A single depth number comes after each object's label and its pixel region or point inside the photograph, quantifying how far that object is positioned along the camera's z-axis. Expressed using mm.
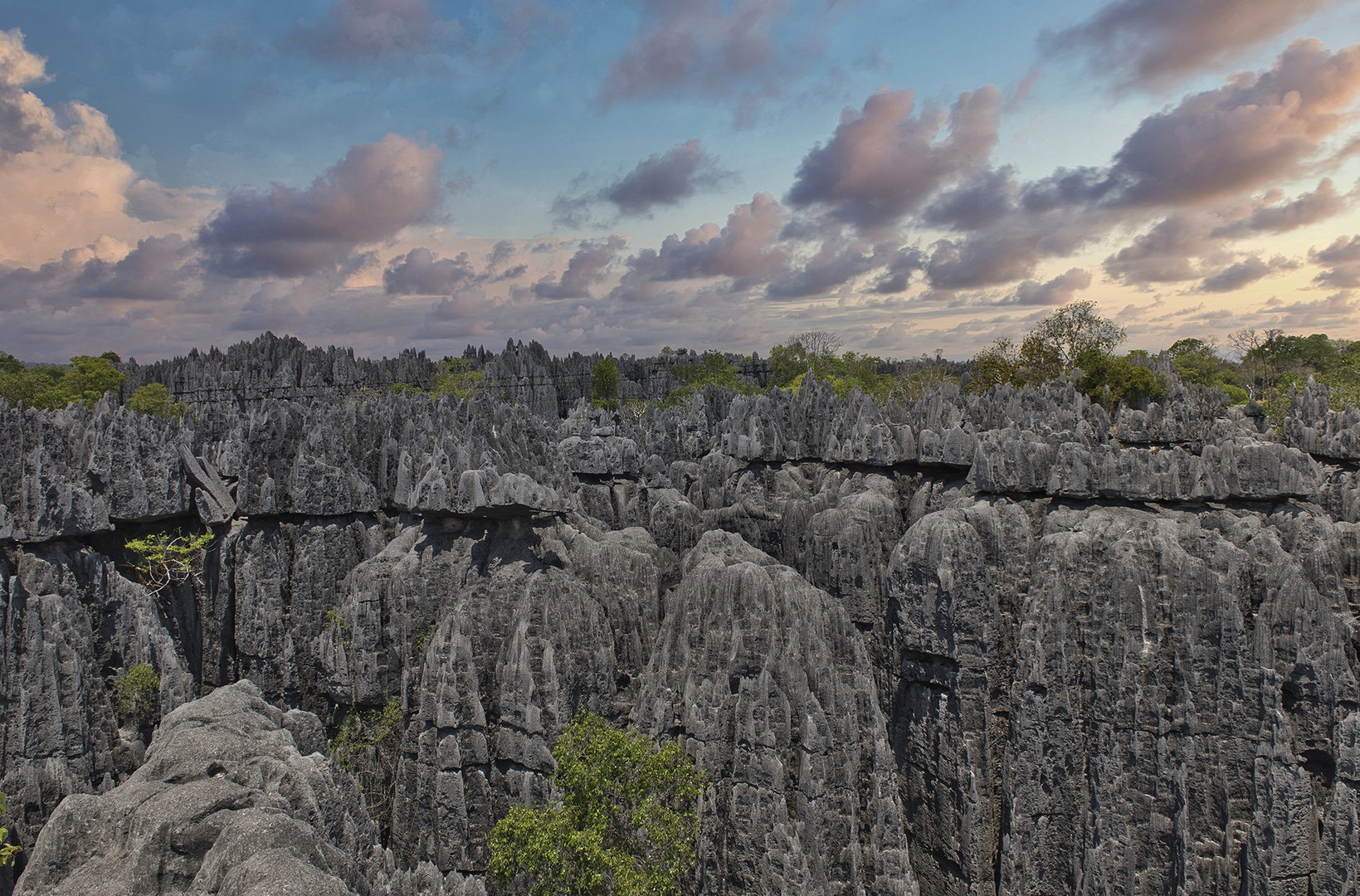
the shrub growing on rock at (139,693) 20250
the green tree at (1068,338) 60906
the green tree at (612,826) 15961
